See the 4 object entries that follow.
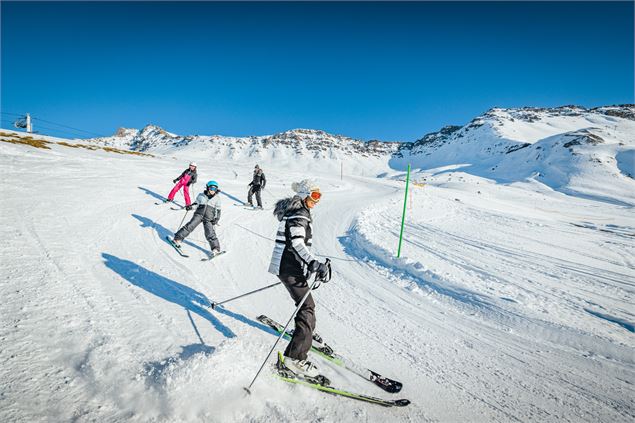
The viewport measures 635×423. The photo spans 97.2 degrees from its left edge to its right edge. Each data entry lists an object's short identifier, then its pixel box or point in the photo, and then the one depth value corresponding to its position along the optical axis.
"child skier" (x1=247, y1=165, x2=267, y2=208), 13.18
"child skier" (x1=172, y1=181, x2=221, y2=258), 7.15
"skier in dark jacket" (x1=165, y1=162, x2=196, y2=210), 11.45
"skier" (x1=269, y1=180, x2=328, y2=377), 3.41
